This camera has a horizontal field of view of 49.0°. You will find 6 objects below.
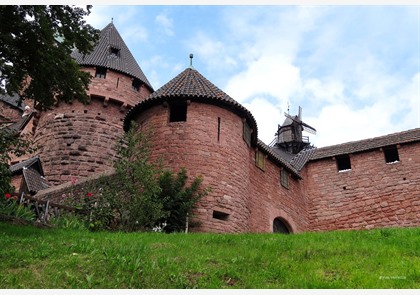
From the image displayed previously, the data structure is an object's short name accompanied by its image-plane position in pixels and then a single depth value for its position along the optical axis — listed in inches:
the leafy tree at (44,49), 417.4
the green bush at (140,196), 474.0
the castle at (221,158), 583.8
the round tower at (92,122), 884.6
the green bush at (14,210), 464.7
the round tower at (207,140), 558.9
